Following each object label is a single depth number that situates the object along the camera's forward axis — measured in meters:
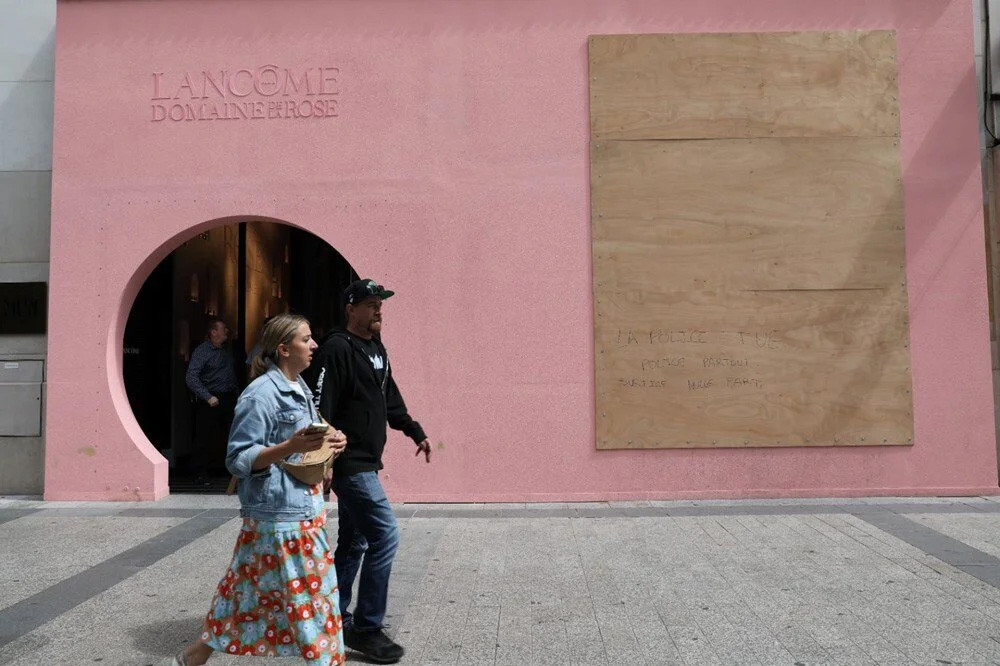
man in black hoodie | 3.73
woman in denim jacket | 3.03
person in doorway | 8.61
